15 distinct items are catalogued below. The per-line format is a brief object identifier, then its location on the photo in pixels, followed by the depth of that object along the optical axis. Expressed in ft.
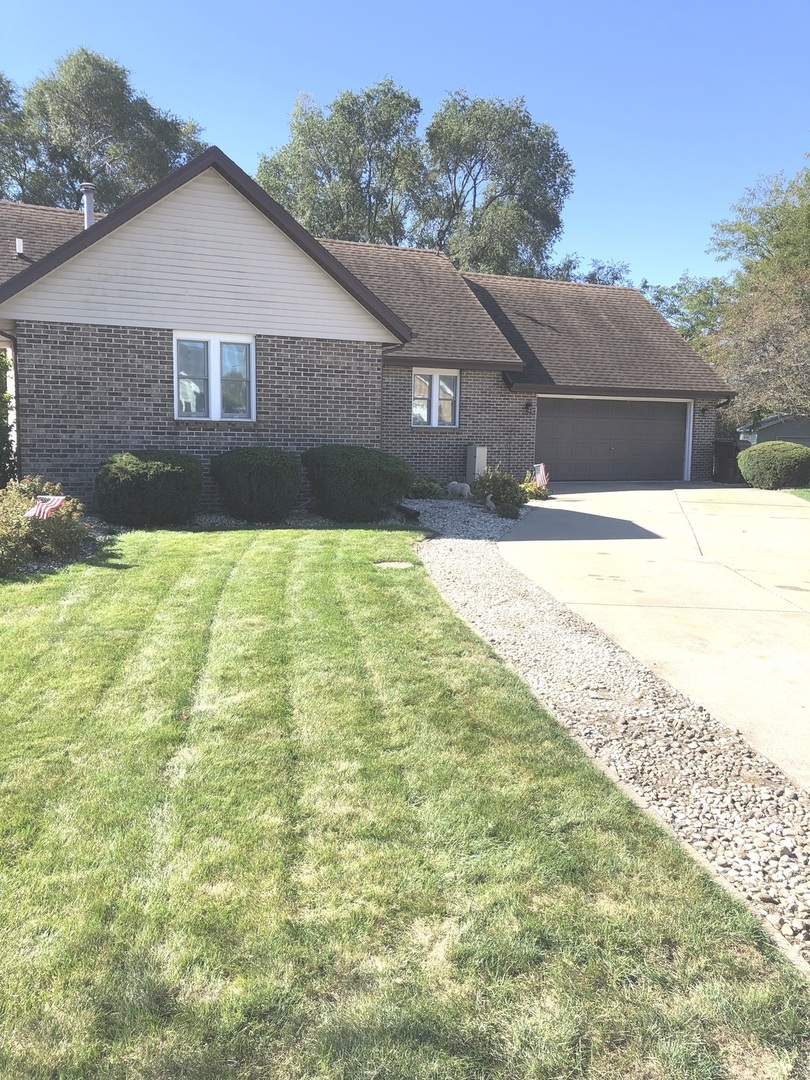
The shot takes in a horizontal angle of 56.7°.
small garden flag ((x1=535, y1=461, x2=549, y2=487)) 52.47
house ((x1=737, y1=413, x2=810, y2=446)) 94.63
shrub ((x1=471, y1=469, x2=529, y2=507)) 44.24
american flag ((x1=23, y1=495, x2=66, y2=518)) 25.85
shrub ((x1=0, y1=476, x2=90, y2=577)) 24.29
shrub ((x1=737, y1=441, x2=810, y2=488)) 62.44
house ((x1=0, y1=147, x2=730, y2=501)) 38.81
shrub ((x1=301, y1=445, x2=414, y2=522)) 37.60
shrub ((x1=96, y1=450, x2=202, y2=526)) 33.83
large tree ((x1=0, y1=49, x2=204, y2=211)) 114.62
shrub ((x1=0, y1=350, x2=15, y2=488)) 37.11
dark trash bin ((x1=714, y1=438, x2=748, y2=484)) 69.15
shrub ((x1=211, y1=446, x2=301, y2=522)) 36.73
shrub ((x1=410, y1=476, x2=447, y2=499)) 48.91
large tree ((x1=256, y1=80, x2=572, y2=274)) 124.16
